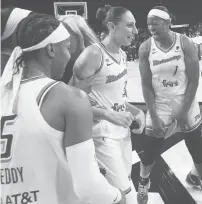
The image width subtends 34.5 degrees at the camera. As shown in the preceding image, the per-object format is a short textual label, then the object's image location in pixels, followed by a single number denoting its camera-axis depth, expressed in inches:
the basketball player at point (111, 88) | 79.3
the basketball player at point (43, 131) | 39.7
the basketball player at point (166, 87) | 110.0
